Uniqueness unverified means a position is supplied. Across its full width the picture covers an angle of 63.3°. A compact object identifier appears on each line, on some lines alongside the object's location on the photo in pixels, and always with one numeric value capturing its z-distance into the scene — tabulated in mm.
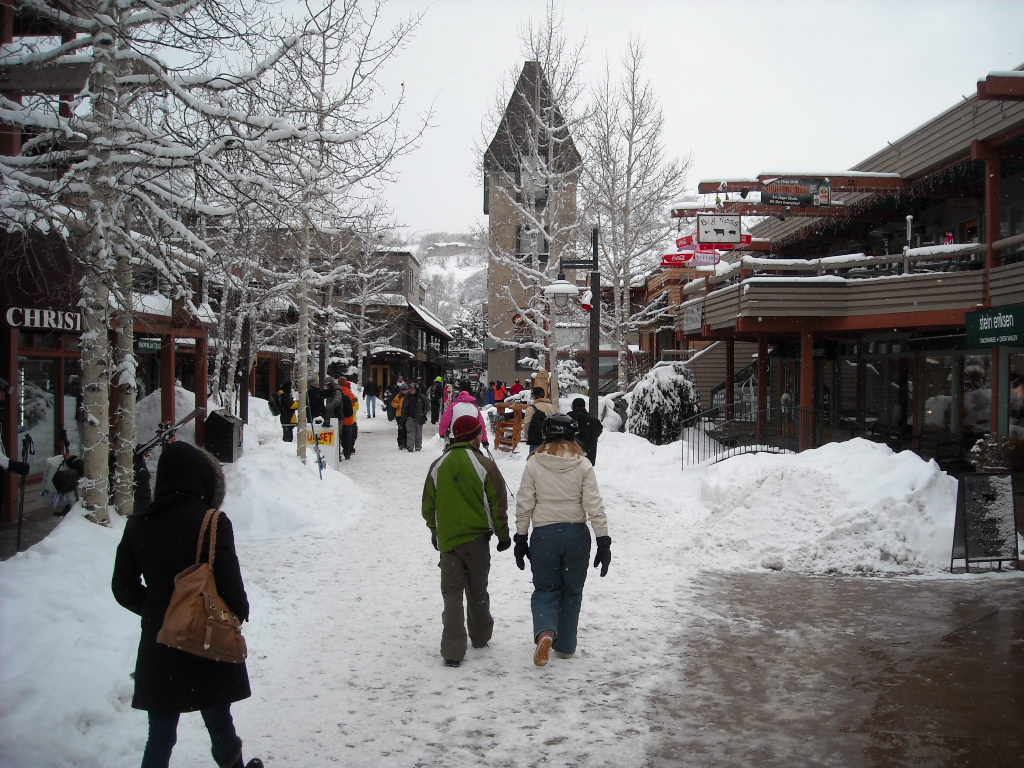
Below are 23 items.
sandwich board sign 8656
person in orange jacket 18859
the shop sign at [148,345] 14641
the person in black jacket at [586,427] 11406
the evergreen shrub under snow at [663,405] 21016
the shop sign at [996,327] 12523
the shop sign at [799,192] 17766
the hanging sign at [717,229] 19453
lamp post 17875
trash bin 12883
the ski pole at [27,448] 11586
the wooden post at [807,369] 18016
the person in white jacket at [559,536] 5891
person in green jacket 5828
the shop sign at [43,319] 10250
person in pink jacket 6275
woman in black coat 3527
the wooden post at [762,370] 22000
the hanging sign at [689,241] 21628
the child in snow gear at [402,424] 20498
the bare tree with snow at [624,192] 26203
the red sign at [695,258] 23281
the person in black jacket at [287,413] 20922
